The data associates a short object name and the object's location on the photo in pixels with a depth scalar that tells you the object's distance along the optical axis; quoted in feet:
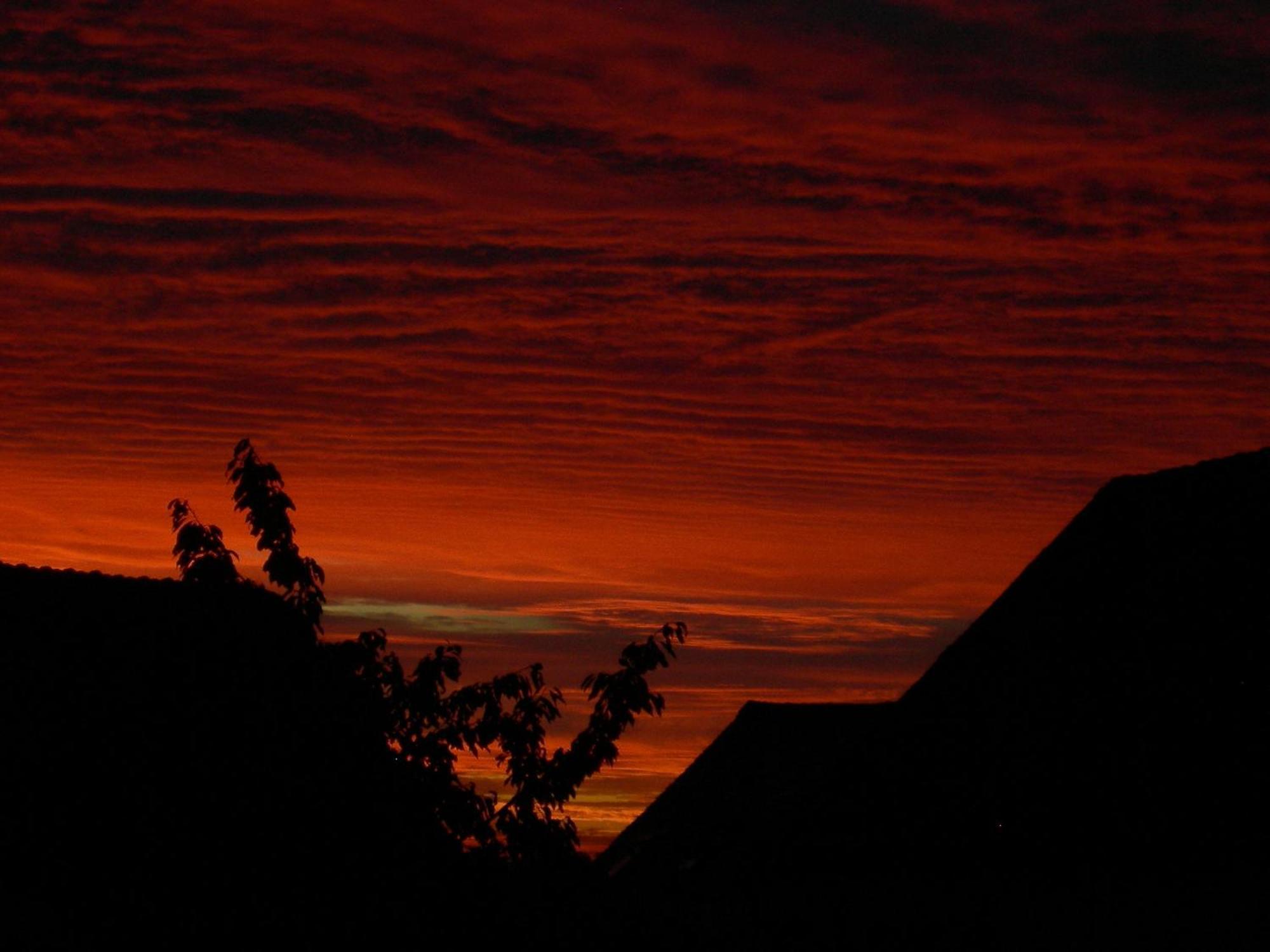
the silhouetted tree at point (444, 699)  55.06
